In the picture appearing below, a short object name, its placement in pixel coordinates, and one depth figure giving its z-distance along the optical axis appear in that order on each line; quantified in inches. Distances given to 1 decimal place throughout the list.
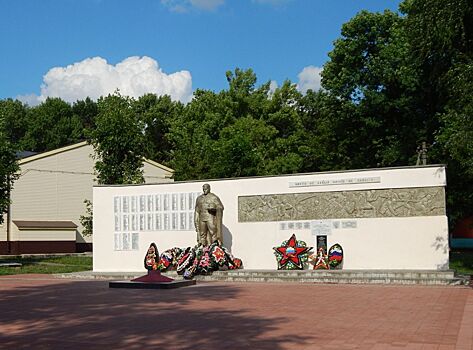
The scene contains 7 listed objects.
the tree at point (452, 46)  574.9
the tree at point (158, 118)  2422.5
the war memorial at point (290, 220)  733.9
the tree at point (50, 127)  2426.2
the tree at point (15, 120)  2497.7
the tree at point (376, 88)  1191.6
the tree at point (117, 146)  1217.4
